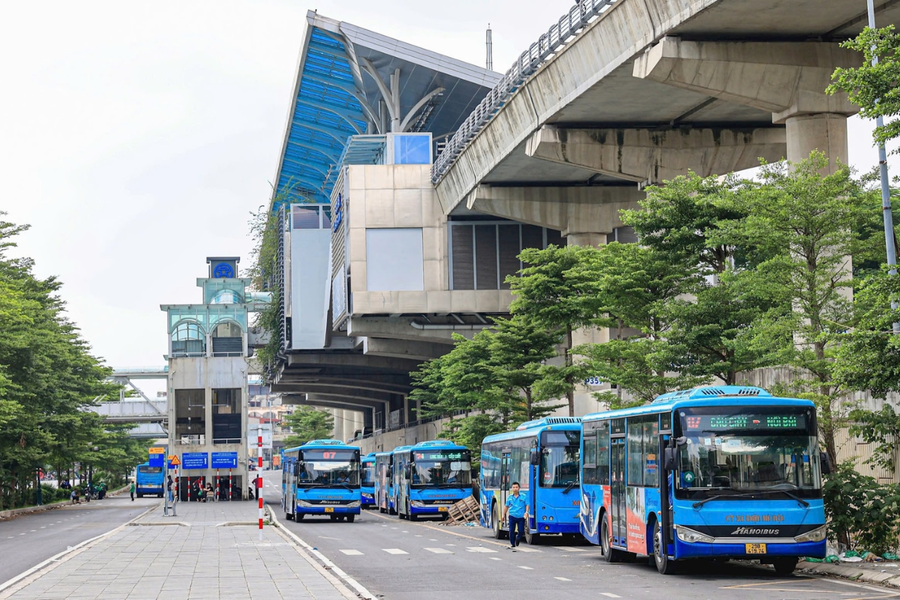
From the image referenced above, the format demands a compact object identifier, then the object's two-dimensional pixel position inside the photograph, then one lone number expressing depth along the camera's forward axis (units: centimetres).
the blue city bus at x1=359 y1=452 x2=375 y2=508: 6619
